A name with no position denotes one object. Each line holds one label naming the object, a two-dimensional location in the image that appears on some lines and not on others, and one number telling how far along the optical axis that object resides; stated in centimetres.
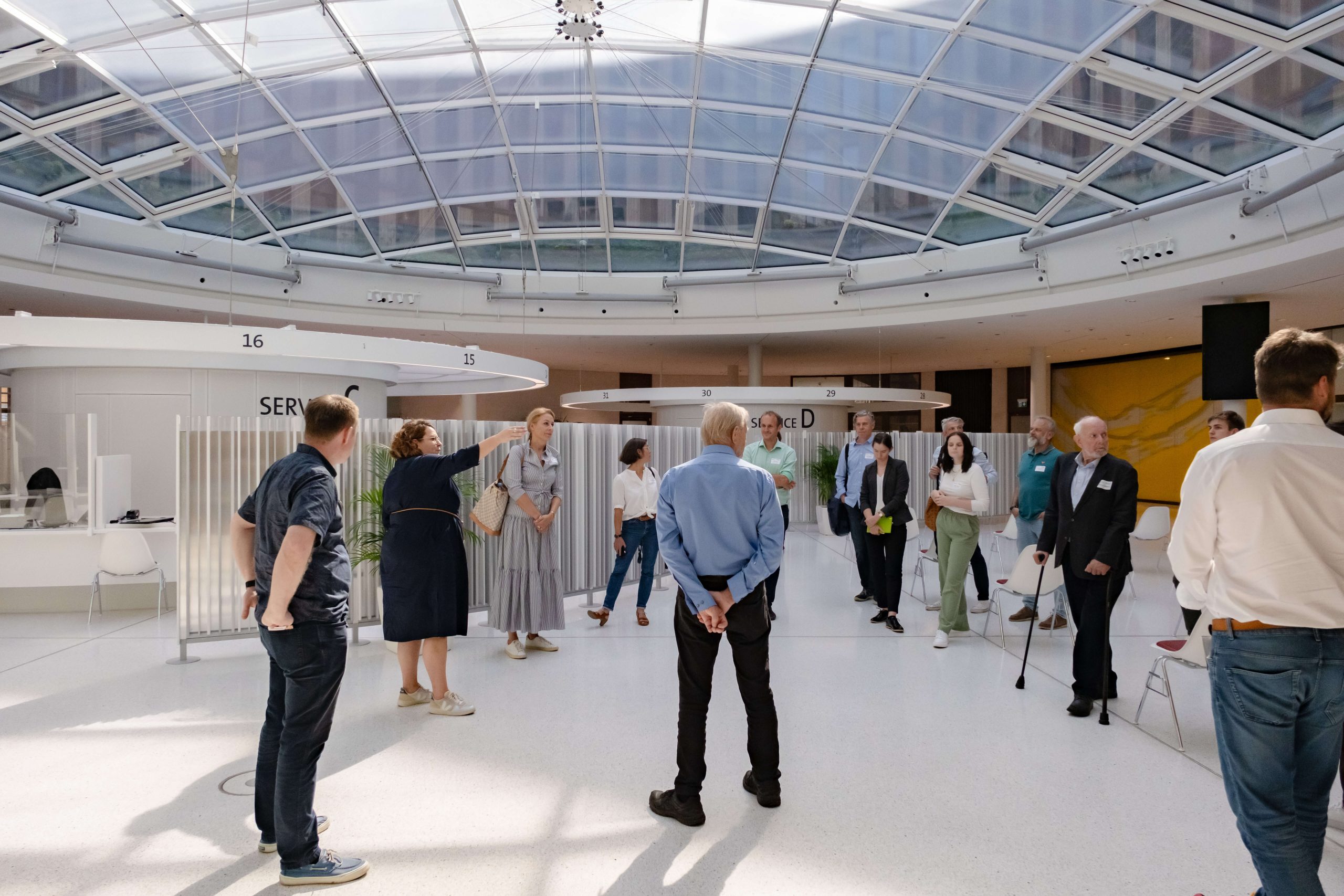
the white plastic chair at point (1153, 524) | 970
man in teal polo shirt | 785
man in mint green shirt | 791
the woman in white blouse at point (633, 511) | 748
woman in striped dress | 606
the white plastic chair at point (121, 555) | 751
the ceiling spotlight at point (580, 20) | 1164
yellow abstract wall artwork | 2177
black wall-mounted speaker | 1429
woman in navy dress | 482
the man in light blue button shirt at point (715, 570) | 349
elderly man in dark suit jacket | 485
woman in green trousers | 657
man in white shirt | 235
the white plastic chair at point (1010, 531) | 1045
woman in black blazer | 734
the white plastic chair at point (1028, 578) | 644
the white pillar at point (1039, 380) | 2222
